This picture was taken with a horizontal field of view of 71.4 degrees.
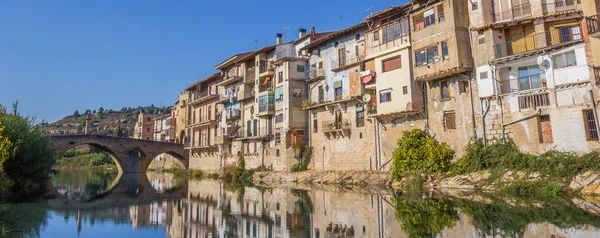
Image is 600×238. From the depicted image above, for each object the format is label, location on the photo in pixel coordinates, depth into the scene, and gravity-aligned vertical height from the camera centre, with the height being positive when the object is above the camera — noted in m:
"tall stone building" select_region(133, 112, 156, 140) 100.12 +12.67
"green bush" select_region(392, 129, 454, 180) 27.47 +1.22
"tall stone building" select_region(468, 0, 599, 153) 22.27 +5.59
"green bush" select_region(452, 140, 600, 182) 20.64 +0.48
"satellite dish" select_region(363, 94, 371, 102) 33.86 +6.18
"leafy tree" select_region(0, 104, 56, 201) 24.94 +1.61
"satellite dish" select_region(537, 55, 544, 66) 23.56 +6.14
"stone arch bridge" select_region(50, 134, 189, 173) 61.00 +4.86
